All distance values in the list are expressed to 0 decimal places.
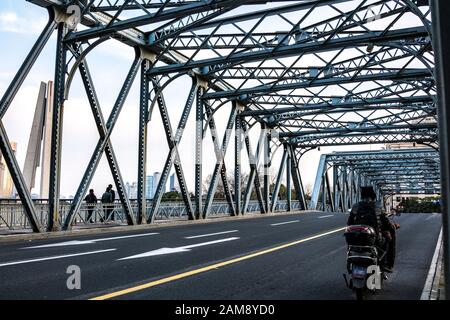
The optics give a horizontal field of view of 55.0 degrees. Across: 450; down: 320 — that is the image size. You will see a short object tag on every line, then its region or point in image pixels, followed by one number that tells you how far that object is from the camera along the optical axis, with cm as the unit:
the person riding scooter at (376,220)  598
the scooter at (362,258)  554
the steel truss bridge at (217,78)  1513
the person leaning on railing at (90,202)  1788
